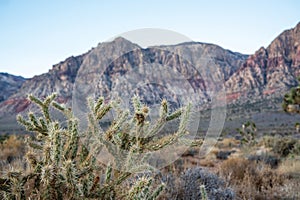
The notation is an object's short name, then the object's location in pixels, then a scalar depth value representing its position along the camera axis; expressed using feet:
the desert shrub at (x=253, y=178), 17.20
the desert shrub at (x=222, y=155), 47.42
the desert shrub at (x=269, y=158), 36.49
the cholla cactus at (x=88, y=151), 5.99
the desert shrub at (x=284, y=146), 48.64
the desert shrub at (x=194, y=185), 15.39
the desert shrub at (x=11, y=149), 32.58
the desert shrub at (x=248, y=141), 63.32
